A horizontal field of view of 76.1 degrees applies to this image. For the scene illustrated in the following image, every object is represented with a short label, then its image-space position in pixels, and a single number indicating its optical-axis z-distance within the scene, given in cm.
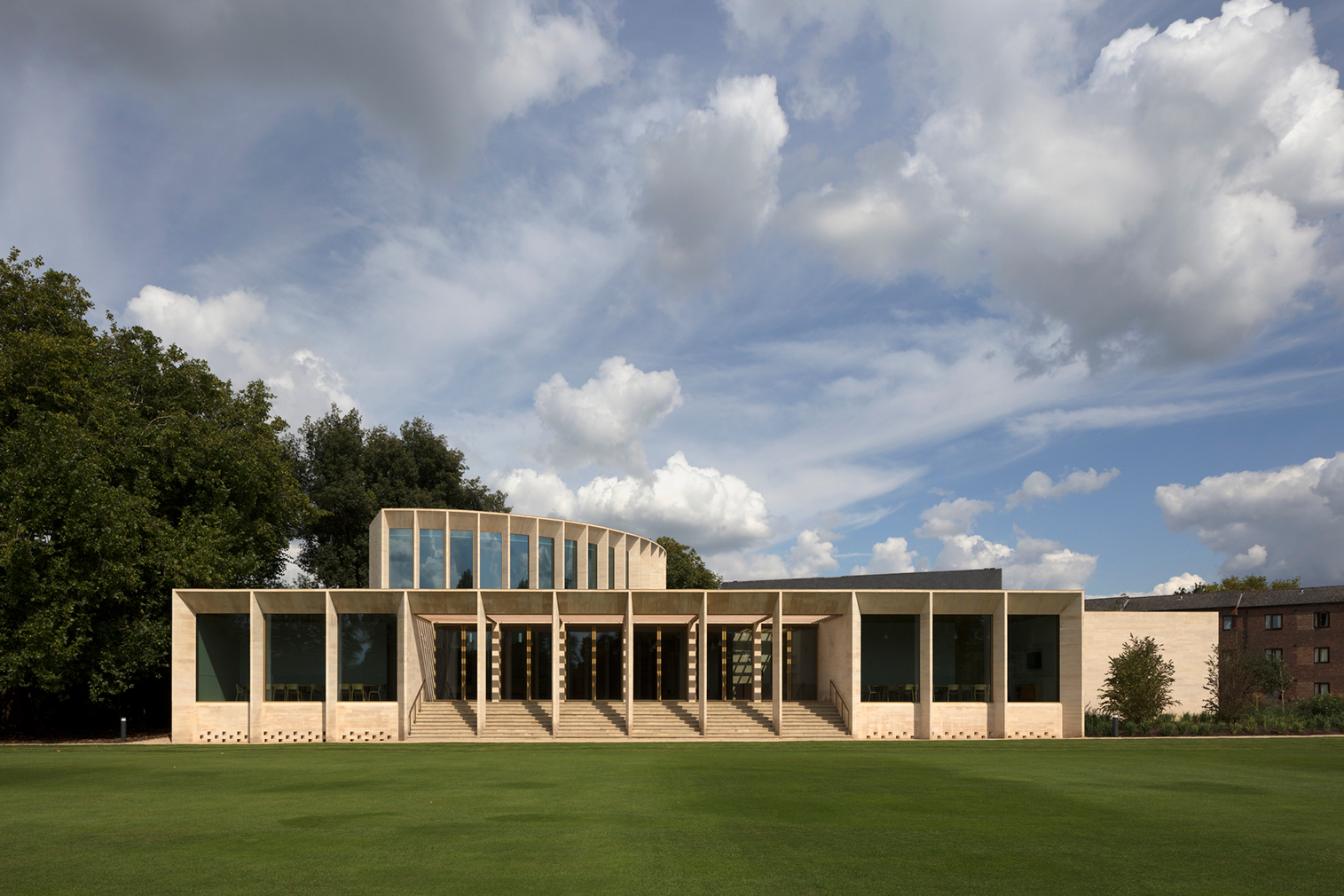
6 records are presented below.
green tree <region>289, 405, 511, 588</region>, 5334
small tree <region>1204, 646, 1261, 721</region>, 3584
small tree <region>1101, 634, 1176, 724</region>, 3409
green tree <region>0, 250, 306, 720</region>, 3023
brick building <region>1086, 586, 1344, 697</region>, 5875
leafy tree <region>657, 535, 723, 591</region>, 7369
